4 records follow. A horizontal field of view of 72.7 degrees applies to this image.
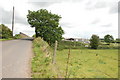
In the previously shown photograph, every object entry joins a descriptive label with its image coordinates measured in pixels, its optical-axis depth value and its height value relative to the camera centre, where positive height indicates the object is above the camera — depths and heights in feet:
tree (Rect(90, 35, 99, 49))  118.83 -2.46
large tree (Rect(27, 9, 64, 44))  81.49 +16.22
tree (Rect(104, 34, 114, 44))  229.04 +6.76
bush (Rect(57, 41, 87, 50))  81.97 -7.33
